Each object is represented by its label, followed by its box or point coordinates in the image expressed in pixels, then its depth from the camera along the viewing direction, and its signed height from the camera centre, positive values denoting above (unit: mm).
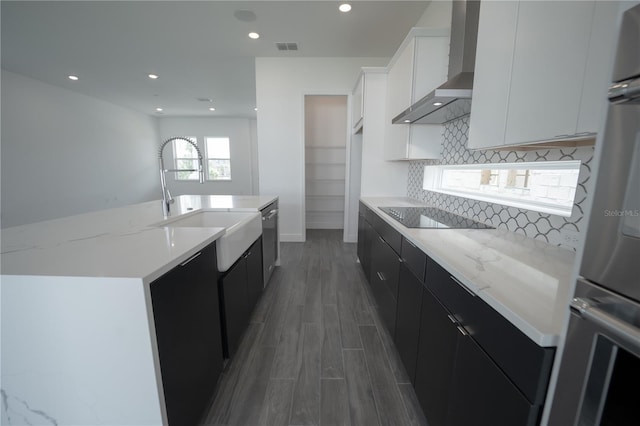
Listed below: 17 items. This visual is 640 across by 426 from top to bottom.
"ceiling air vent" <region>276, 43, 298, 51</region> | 3518 +1871
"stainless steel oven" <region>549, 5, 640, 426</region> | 426 -201
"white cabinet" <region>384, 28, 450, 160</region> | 1979 +804
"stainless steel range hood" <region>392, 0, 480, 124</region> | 1456 +730
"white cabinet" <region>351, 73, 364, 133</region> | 3282 +1032
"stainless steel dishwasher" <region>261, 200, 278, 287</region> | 2455 -742
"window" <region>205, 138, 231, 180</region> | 8688 +493
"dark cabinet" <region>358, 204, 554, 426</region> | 621 -619
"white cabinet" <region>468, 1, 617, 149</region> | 751 +396
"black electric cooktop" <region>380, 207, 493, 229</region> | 1602 -335
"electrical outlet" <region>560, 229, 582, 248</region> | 1128 -293
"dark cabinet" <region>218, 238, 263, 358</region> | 1479 -866
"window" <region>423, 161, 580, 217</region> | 1201 -58
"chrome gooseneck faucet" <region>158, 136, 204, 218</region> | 1896 -49
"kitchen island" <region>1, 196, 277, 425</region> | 773 -558
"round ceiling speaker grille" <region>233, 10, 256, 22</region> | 2785 +1845
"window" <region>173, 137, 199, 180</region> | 8633 +572
